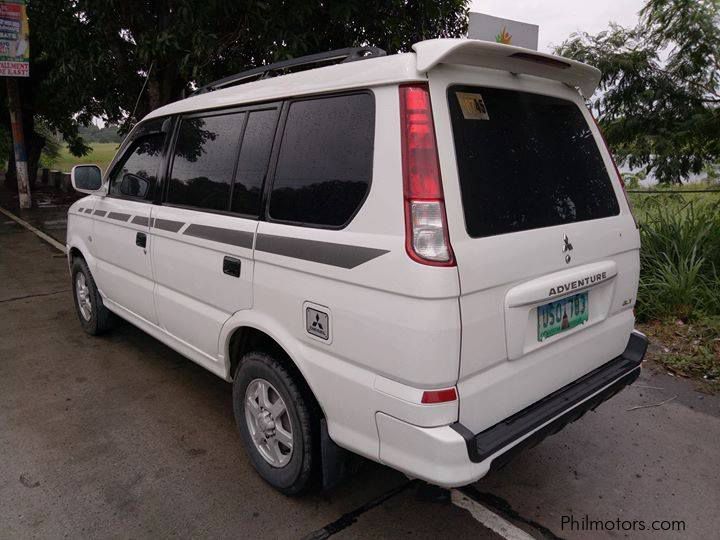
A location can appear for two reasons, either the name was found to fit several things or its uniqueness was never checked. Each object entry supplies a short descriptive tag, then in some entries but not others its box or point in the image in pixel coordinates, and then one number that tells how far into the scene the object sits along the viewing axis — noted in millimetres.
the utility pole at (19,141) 12441
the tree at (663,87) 5941
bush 4688
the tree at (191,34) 6758
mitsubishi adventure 1892
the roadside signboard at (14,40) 10617
